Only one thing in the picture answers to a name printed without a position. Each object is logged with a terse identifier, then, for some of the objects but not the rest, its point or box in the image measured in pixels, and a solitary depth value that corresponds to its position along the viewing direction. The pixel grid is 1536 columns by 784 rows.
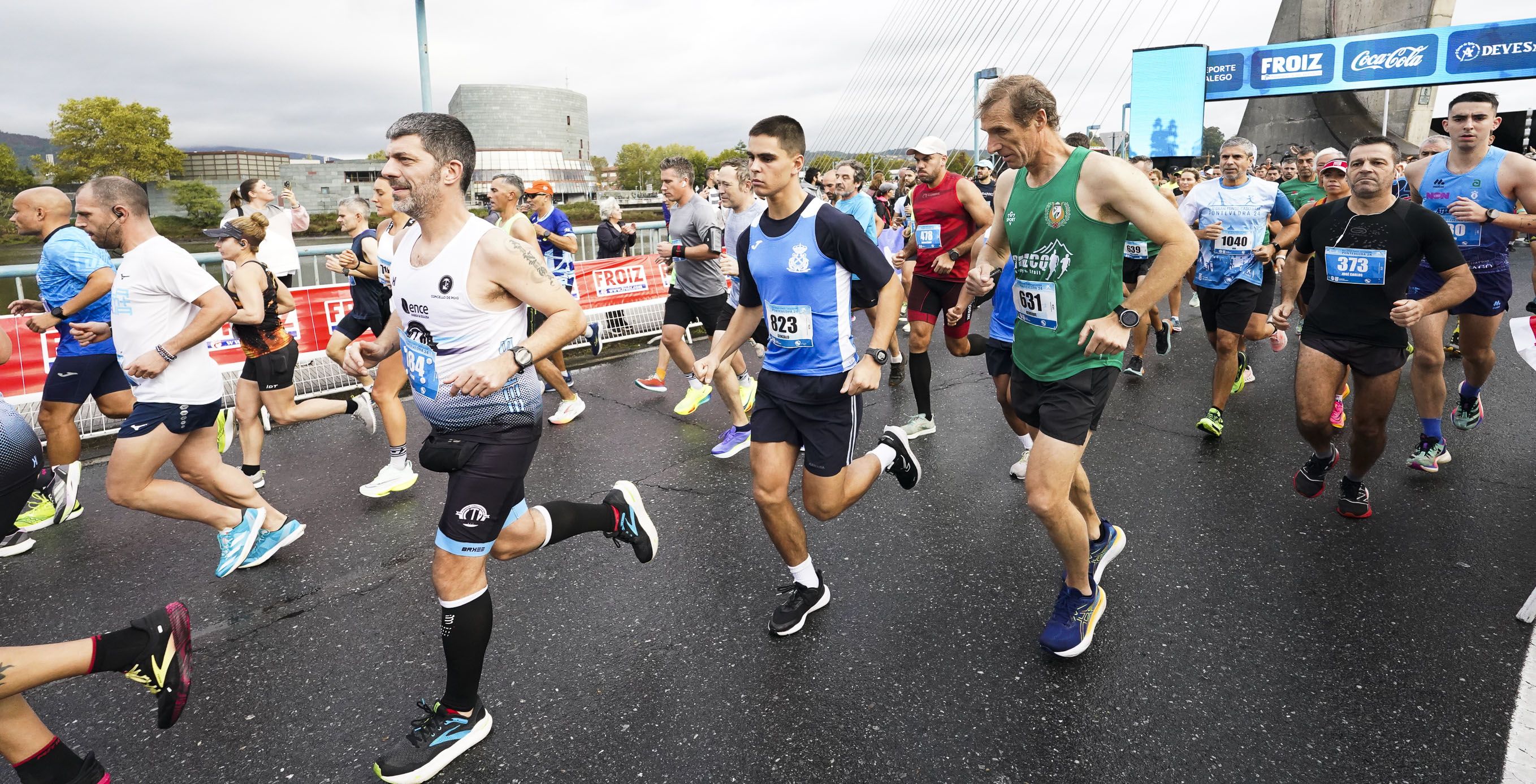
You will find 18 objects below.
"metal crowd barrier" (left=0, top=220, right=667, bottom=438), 6.44
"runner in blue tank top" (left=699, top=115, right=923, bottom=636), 3.25
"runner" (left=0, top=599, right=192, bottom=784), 2.25
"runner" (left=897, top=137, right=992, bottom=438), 5.98
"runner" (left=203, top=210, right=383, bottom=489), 4.76
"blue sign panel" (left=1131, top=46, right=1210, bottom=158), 27.86
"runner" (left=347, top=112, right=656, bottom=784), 2.61
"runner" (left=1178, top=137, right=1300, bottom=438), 6.00
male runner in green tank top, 2.88
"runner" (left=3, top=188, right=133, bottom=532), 4.59
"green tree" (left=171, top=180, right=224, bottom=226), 61.97
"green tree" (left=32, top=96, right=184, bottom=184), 66.19
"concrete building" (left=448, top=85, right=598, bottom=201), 89.81
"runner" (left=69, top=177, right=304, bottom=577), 3.66
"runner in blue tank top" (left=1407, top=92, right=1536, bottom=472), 4.81
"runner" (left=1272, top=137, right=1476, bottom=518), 3.99
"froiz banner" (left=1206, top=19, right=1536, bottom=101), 24.47
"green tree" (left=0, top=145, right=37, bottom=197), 66.89
